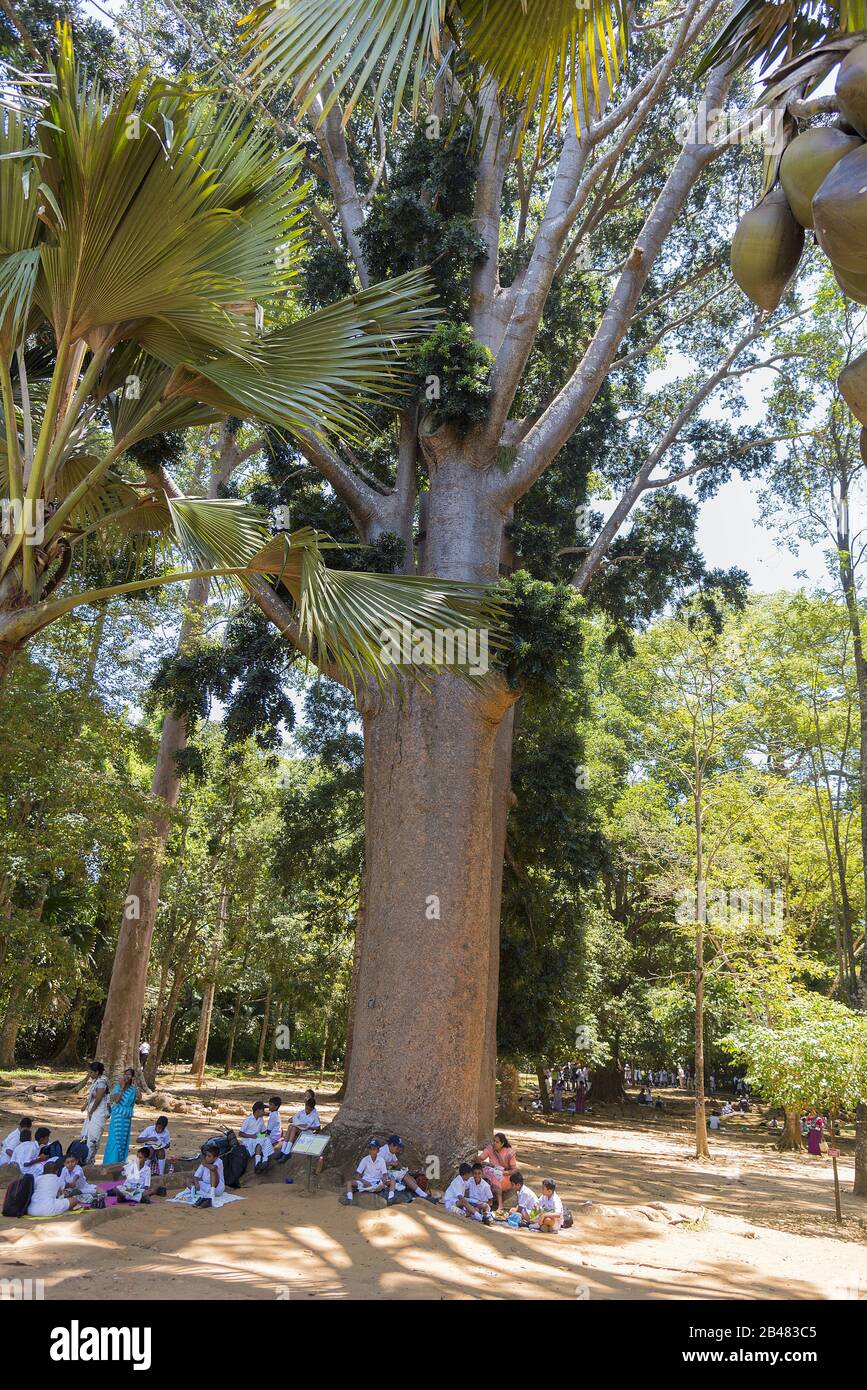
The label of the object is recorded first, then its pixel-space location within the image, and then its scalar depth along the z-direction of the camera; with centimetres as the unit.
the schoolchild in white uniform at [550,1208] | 909
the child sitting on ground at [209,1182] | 866
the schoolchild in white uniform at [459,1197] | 885
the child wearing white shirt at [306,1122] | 1037
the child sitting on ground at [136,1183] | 868
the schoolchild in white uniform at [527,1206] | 920
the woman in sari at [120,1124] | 1045
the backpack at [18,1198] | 801
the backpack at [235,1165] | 947
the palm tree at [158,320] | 485
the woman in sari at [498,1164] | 937
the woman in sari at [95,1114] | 1010
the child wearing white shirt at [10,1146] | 883
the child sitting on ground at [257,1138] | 995
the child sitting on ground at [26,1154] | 864
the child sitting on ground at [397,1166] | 885
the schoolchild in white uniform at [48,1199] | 805
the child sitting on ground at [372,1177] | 870
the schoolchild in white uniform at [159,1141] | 956
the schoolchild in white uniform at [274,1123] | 1031
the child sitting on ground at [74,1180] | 852
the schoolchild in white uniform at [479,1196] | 888
